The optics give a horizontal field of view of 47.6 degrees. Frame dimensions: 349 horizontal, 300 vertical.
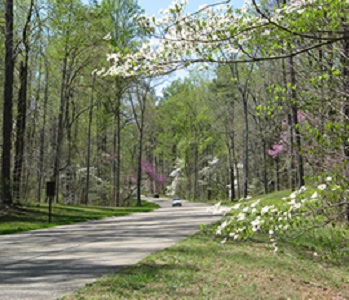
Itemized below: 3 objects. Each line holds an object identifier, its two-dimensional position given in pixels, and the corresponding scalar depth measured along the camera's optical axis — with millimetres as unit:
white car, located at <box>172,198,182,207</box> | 38106
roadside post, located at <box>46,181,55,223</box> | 15906
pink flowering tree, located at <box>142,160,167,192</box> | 57406
